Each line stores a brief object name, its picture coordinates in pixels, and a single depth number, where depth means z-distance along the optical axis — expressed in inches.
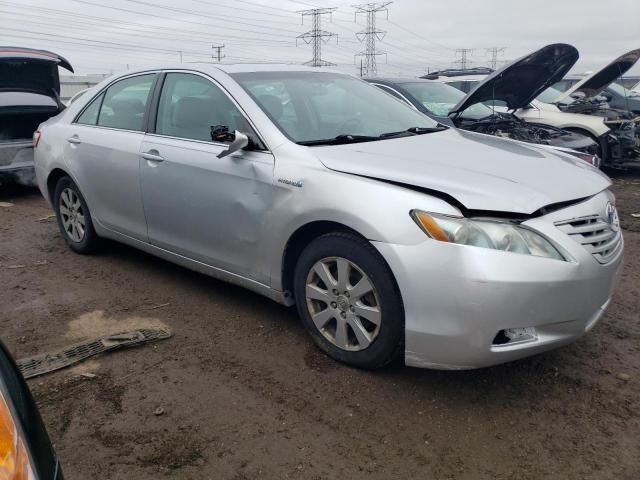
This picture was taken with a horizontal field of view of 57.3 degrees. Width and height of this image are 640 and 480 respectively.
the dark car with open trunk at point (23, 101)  283.0
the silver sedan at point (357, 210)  103.0
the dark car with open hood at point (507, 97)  280.8
